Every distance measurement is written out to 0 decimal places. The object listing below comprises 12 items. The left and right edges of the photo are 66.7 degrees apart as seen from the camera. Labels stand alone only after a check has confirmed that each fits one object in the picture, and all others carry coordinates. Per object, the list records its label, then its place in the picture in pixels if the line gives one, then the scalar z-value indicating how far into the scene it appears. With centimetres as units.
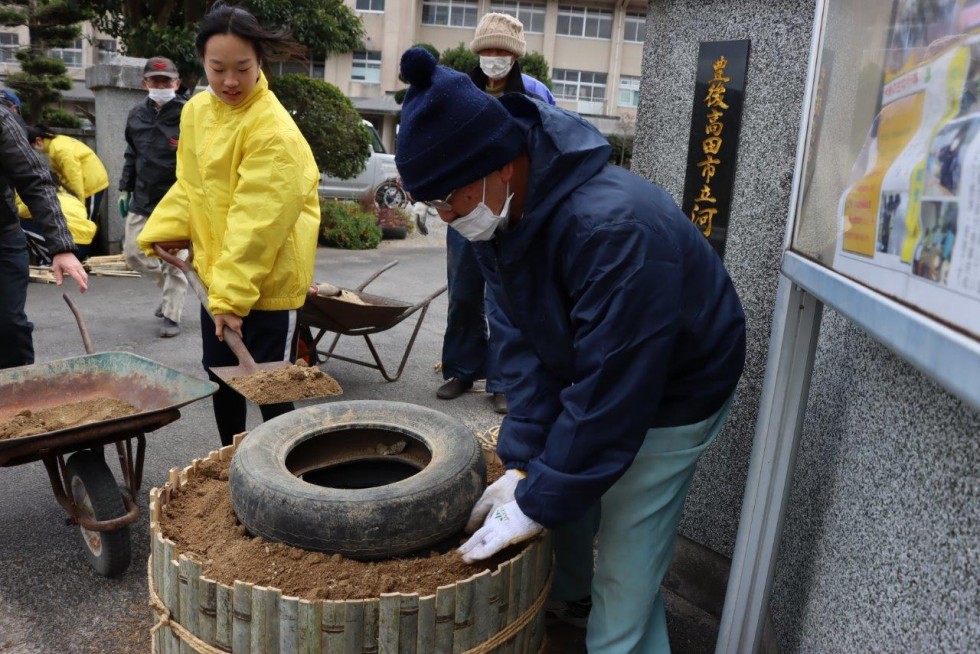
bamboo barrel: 162
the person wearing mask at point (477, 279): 425
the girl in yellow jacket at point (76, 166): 786
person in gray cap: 582
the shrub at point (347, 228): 1144
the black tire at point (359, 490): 180
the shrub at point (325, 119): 1116
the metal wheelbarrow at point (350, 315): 454
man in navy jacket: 164
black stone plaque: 248
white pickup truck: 1511
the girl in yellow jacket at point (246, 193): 283
